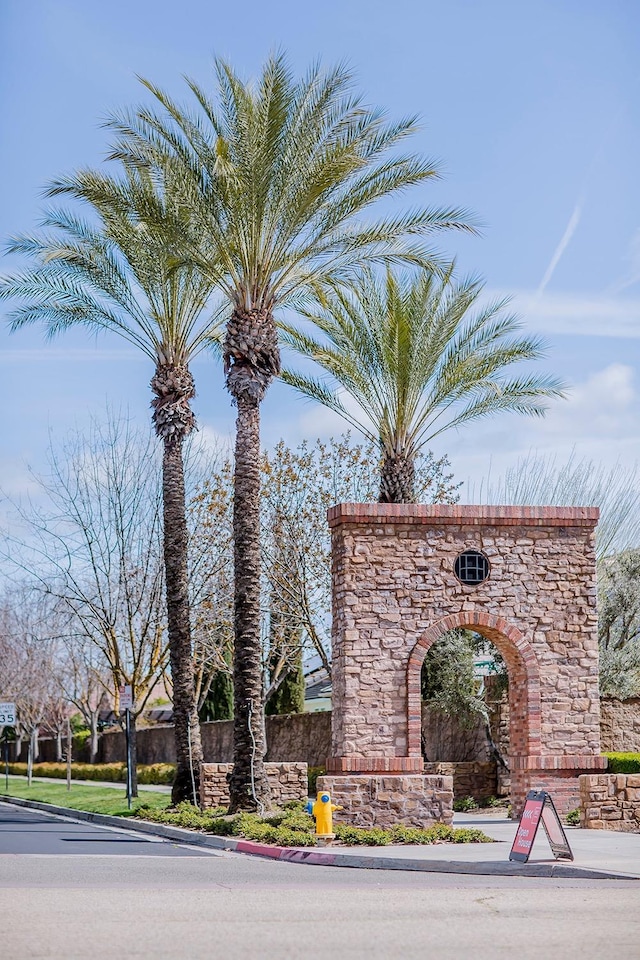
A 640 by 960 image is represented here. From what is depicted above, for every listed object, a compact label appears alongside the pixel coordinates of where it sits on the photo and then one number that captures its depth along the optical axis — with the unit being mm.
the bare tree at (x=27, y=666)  59875
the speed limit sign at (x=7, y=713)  44938
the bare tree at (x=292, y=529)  37938
